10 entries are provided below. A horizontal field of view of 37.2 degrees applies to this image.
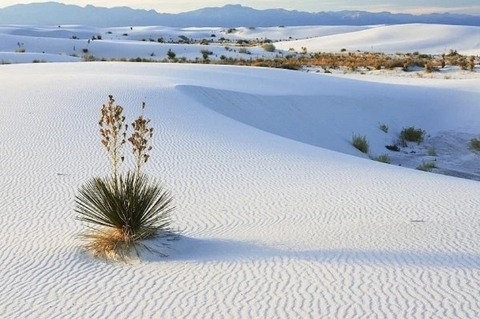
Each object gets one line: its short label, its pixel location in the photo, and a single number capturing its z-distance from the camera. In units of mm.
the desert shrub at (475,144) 18406
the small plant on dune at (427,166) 15722
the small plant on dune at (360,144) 17766
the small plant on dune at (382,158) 16672
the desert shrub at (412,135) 19719
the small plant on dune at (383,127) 20469
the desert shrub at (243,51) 45941
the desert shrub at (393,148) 18888
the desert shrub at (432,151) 18119
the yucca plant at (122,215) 7039
